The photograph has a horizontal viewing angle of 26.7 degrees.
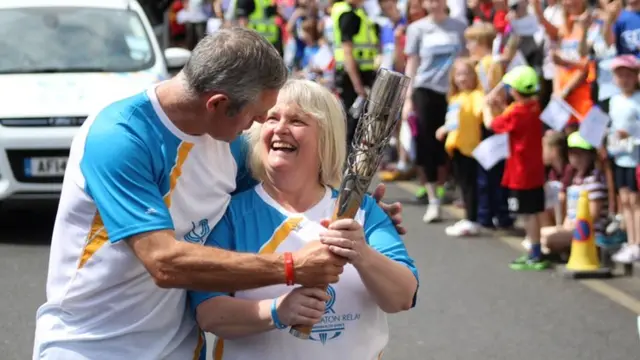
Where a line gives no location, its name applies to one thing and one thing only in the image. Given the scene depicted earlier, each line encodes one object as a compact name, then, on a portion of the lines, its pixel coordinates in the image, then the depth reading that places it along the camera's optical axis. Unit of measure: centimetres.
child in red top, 1026
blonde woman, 396
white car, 1069
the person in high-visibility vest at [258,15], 1825
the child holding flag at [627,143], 991
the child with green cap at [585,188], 1049
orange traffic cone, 982
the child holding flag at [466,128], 1191
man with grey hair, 372
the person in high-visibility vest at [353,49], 1465
